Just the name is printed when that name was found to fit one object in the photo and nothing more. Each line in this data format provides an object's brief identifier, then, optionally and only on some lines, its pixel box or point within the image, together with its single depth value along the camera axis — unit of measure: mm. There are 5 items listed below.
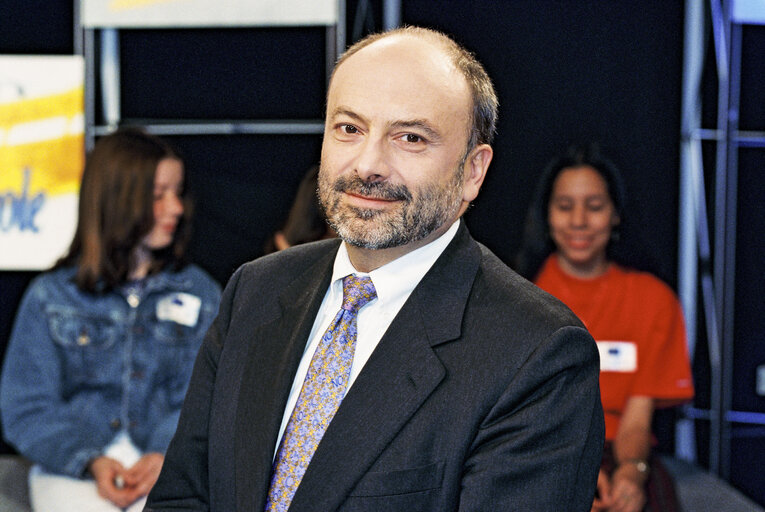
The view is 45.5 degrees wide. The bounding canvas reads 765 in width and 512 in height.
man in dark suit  1330
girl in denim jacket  2846
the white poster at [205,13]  3750
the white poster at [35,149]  3855
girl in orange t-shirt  3238
